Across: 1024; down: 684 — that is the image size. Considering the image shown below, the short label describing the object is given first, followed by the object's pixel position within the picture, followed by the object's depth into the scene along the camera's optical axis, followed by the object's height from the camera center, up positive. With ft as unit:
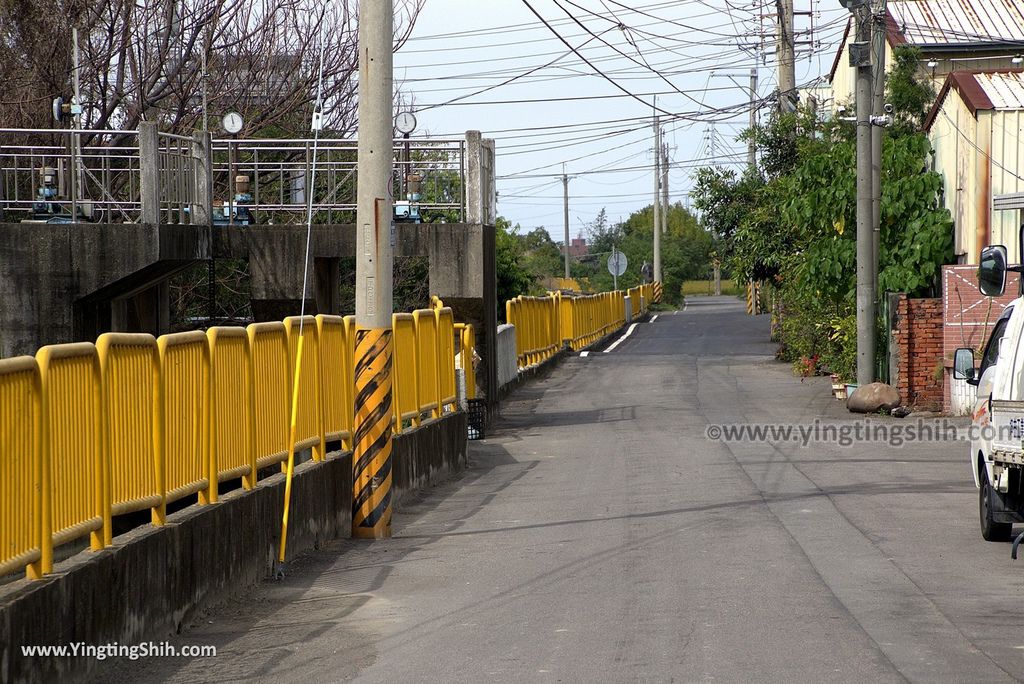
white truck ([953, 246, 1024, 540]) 32.94 -3.91
